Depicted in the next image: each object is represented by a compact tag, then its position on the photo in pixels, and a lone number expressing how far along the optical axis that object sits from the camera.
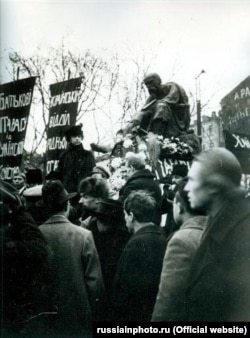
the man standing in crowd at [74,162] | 4.12
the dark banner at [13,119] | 3.86
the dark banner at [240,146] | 3.88
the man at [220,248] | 2.54
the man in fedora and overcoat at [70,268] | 3.18
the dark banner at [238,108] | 4.31
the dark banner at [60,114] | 4.12
